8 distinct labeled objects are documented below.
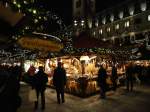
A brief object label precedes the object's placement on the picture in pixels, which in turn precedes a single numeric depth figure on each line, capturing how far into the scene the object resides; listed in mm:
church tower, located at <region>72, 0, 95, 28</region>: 23747
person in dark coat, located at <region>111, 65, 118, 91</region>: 8559
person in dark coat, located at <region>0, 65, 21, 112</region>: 1258
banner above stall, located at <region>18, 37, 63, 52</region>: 4105
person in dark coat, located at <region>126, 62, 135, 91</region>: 8559
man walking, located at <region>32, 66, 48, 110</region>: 5543
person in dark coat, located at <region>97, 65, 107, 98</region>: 7088
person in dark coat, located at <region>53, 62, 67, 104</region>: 6191
